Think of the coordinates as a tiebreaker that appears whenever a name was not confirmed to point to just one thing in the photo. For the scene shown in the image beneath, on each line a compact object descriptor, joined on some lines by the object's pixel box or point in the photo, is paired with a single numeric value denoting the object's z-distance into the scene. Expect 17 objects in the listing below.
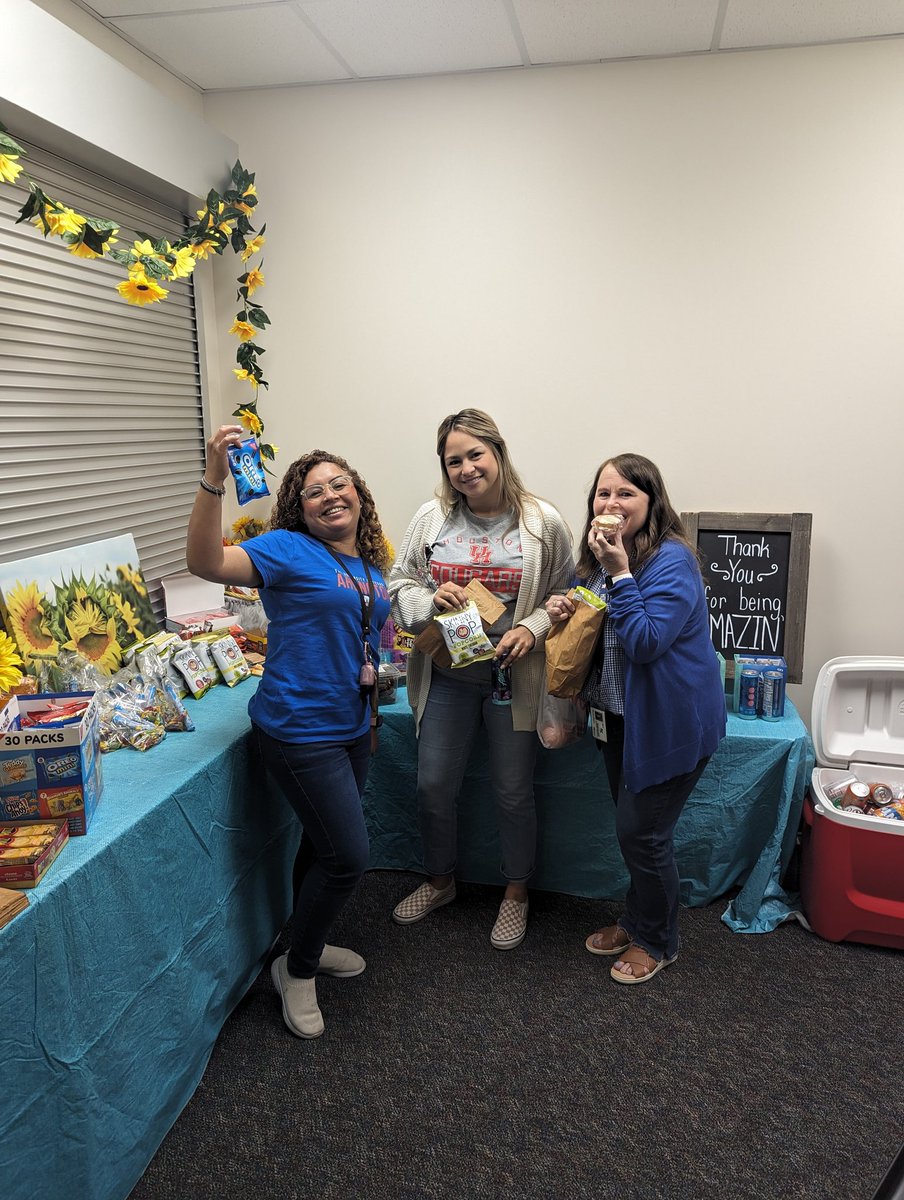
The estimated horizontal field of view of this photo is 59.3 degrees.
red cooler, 2.33
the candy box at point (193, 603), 2.74
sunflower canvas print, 2.04
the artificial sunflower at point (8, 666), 1.78
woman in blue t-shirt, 1.94
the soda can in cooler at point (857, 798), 2.45
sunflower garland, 1.82
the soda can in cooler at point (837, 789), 2.51
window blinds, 2.12
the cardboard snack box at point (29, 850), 1.41
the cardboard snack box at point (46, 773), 1.54
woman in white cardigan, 2.19
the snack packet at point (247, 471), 1.90
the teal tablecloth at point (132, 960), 1.36
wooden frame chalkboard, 2.74
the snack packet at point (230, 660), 2.54
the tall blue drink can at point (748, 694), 2.57
